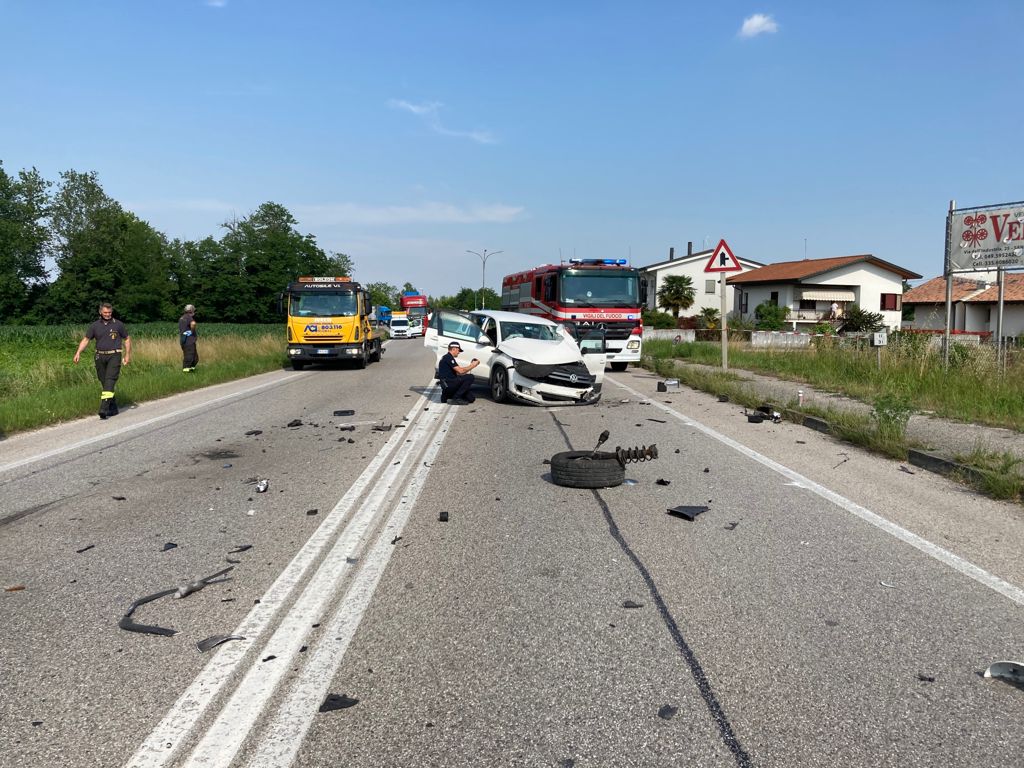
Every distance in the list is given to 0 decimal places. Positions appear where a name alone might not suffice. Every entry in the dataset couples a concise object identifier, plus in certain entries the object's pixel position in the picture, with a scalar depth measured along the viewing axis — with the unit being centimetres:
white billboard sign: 1664
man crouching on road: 1481
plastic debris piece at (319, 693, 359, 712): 330
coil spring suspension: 805
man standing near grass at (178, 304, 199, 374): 2220
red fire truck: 2350
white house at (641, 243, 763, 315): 7088
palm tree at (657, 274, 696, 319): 6806
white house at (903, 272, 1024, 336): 4994
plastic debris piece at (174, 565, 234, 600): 468
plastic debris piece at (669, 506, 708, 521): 648
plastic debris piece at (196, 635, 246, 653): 392
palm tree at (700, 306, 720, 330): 6055
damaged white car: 1476
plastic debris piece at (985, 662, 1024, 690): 354
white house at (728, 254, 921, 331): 5891
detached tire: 757
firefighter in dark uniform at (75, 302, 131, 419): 1380
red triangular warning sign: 1986
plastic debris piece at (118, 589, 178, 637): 412
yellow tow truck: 2523
